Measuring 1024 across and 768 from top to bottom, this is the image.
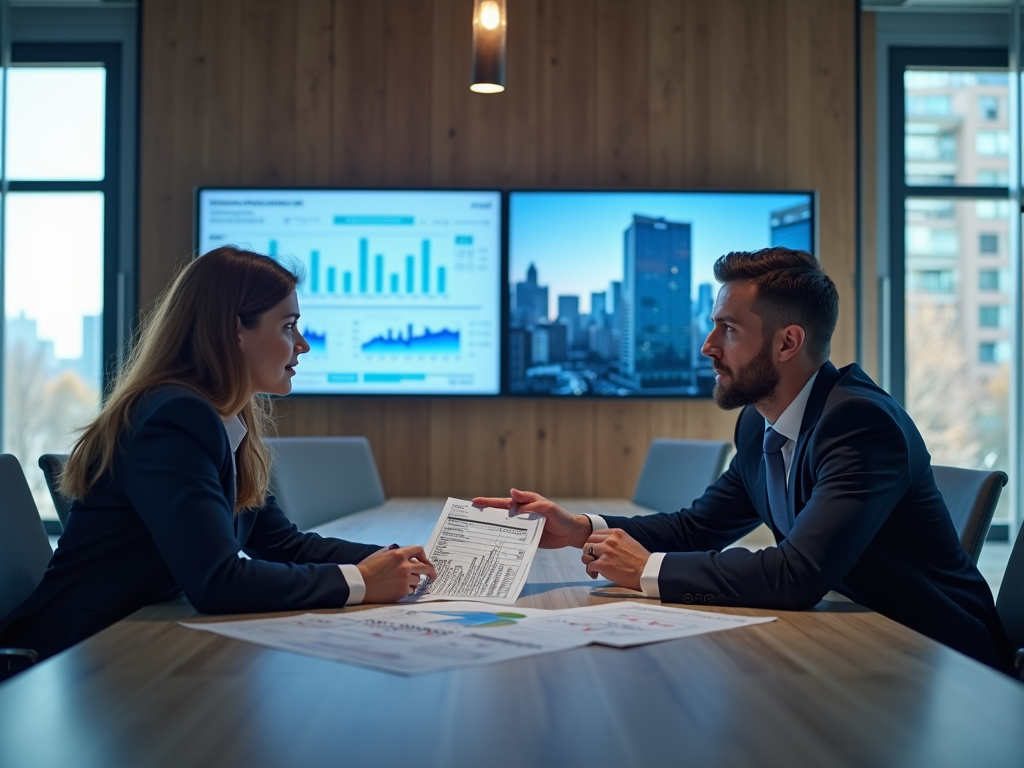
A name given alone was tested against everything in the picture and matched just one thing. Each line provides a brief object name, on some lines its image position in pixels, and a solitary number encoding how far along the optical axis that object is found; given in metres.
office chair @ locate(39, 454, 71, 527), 1.92
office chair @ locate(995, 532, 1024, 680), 1.65
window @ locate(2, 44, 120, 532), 4.54
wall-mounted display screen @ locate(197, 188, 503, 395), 4.20
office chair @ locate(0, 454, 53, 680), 1.66
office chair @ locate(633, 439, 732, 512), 3.15
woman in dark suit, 1.35
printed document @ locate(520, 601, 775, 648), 1.17
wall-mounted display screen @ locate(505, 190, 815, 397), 4.21
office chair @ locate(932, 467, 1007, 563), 1.80
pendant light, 2.40
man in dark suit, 1.43
